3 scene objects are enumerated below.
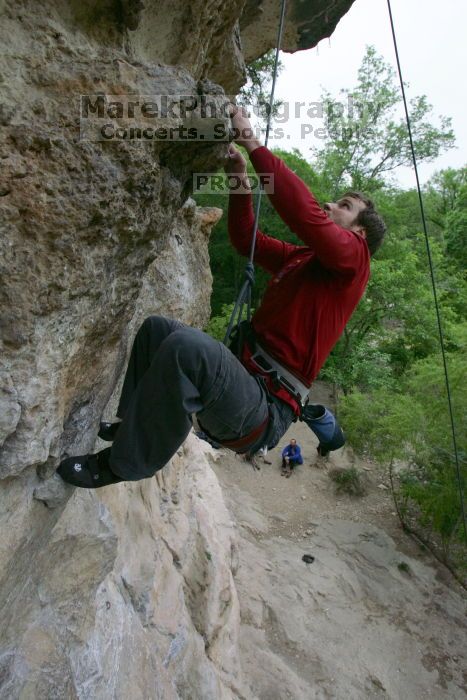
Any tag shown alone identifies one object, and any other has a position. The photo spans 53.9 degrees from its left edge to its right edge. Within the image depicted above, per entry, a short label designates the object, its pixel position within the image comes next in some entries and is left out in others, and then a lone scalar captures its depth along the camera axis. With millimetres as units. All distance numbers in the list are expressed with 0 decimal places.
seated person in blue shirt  11328
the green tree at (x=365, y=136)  18922
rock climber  2309
